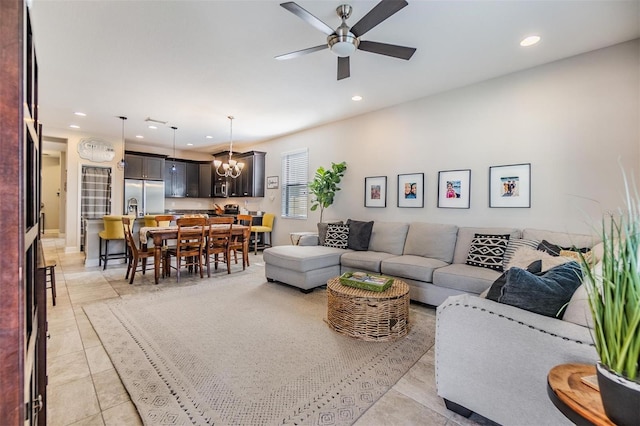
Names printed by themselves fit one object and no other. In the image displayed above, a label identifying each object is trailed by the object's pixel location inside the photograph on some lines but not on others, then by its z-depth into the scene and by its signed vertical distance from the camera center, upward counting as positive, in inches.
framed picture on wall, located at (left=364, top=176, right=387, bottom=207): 187.5 +11.5
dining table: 159.6 -17.6
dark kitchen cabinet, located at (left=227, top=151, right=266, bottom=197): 282.2 +32.6
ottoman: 146.1 -30.7
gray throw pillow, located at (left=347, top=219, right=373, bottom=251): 170.7 -16.7
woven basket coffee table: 97.3 -36.3
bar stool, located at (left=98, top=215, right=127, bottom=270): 189.5 -17.2
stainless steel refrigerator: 280.5 +8.8
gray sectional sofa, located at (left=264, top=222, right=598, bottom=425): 49.9 -27.9
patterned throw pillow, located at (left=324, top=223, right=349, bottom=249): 175.9 -17.8
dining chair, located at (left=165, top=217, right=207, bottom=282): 165.0 -21.3
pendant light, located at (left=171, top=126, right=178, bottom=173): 281.9 +54.1
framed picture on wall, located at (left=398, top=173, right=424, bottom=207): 169.9 +11.5
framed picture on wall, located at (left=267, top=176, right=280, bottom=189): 272.4 +24.4
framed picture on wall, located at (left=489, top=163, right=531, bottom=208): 133.3 +11.8
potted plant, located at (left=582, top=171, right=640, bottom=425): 31.0 -13.1
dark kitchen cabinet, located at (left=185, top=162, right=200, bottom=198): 333.7 +31.6
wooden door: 24.0 -1.1
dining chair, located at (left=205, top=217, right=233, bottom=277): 179.6 -19.9
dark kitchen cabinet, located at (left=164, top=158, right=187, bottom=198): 315.0 +30.0
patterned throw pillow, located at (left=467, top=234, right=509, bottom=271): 121.0 -17.9
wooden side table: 33.3 -23.7
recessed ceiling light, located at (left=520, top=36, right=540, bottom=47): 107.7 +64.8
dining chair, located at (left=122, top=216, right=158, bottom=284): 162.1 -27.0
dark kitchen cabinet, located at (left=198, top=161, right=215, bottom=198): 337.7 +30.8
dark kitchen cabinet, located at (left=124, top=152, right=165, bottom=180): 282.3 +39.4
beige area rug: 65.3 -45.4
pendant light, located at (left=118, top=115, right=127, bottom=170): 271.8 +39.3
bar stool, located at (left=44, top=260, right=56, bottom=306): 123.7 -35.1
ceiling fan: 77.2 +53.7
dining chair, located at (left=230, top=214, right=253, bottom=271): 197.8 -26.6
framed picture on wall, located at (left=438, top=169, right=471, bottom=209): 151.9 +11.2
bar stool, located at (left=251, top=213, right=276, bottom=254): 264.5 -20.3
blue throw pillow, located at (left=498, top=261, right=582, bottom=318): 55.1 -15.8
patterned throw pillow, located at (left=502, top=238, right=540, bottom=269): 116.4 -14.7
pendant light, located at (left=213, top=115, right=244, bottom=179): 231.5 +34.3
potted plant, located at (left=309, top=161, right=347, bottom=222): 204.8 +17.6
